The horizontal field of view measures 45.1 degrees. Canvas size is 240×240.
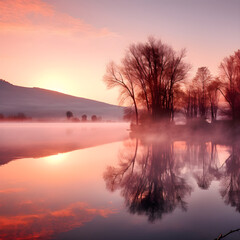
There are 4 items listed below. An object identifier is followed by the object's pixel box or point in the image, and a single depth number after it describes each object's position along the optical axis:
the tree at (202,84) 54.22
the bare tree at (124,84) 39.25
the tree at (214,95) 44.41
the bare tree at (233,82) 41.58
